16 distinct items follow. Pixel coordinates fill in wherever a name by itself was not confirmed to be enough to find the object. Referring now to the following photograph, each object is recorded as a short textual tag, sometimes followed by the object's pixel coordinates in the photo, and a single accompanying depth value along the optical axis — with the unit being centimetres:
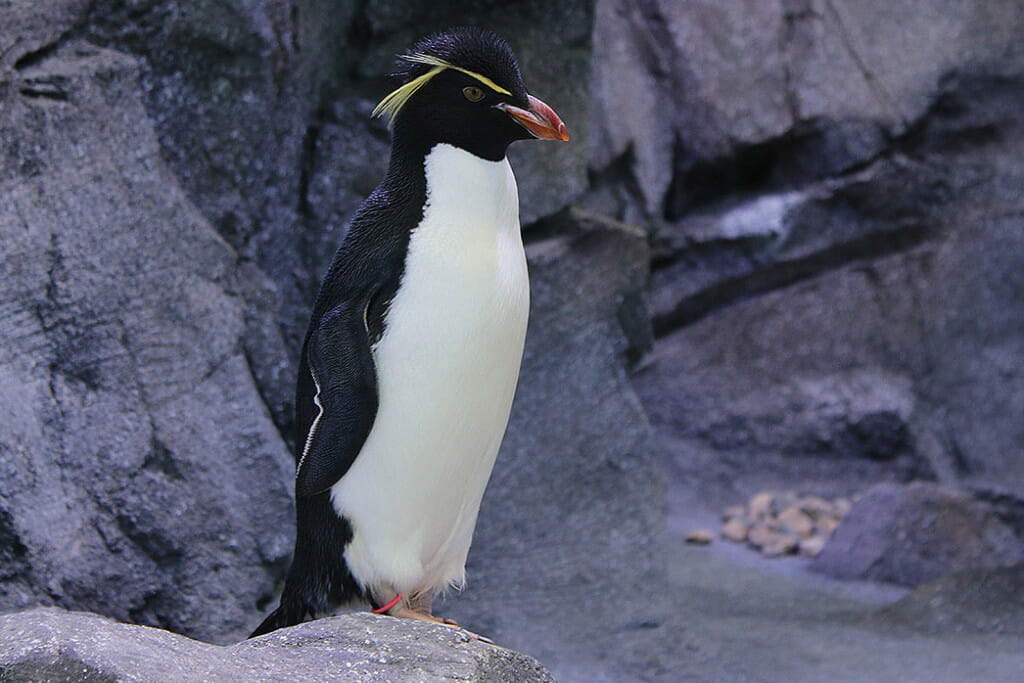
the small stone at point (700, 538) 737
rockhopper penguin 332
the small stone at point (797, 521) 738
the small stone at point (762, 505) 767
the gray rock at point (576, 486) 554
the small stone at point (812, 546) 711
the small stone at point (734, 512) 772
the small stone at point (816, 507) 762
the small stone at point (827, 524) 746
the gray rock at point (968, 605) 529
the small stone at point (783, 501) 770
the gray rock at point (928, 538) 611
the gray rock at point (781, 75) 817
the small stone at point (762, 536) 723
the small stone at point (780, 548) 711
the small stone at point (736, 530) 740
